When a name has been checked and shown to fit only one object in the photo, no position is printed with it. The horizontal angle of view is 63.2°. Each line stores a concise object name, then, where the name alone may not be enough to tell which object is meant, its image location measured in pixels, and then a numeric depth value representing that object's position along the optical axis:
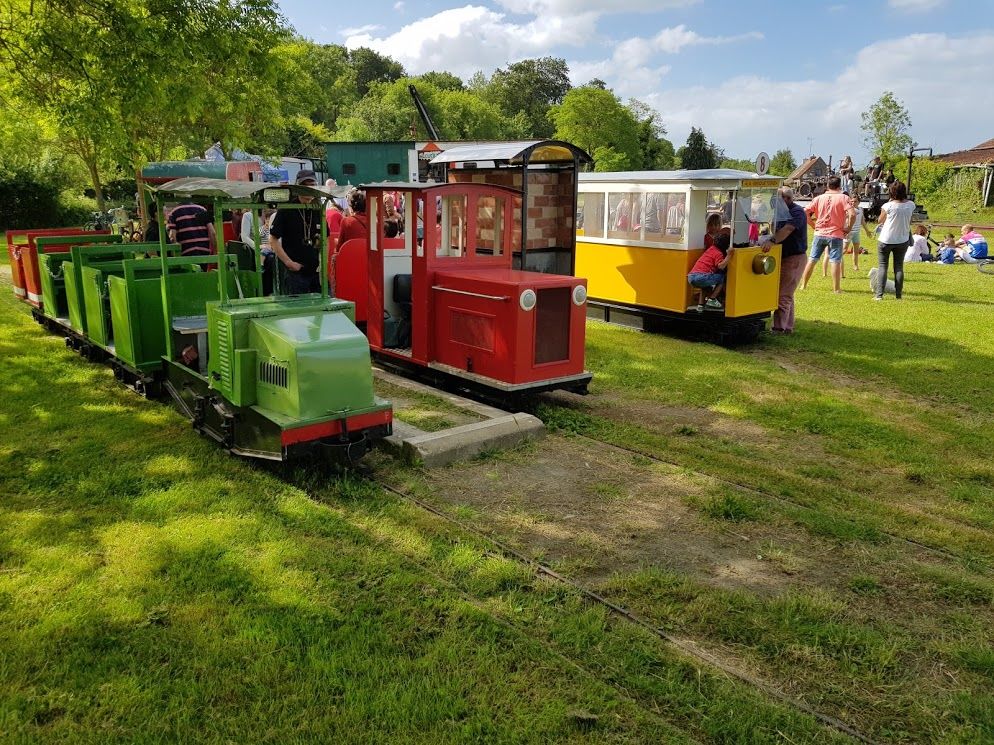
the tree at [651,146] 72.94
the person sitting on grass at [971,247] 20.09
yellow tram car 10.84
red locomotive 7.47
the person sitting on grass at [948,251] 20.42
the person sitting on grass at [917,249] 21.07
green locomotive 5.71
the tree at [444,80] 95.74
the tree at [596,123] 68.62
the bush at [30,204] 30.86
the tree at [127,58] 9.18
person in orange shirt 13.90
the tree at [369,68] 99.56
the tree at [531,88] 96.50
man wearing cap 7.95
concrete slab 6.37
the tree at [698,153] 67.50
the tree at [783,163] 73.56
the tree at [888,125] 45.91
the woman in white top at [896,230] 13.52
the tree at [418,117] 62.75
